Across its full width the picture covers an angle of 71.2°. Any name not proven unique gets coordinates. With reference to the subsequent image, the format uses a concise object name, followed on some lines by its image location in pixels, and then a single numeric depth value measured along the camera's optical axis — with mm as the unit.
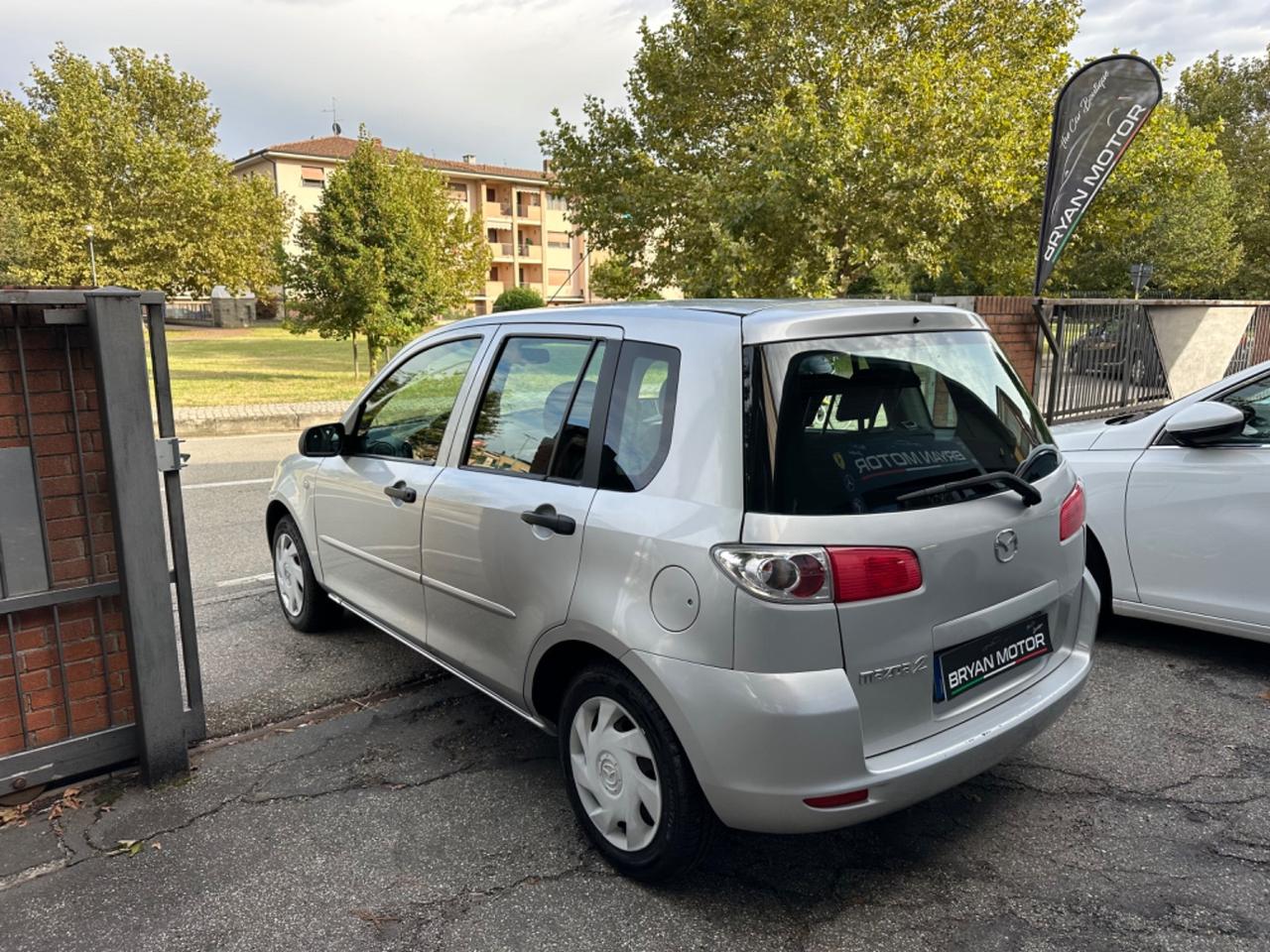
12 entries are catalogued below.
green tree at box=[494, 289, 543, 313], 39719
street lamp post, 30391
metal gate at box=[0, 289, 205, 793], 2881
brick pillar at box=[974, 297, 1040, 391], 8398
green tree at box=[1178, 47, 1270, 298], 39938
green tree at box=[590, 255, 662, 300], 19766
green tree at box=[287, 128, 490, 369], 18141
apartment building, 62438
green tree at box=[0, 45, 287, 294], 31125
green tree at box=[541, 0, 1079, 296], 14188
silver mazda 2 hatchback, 2191
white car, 3814
